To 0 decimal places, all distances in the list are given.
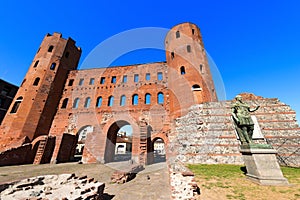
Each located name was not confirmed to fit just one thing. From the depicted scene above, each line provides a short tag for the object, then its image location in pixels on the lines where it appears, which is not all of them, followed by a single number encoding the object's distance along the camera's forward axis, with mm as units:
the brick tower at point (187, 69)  15641
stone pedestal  5043
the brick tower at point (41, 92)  16406
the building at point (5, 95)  24425
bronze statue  6426
